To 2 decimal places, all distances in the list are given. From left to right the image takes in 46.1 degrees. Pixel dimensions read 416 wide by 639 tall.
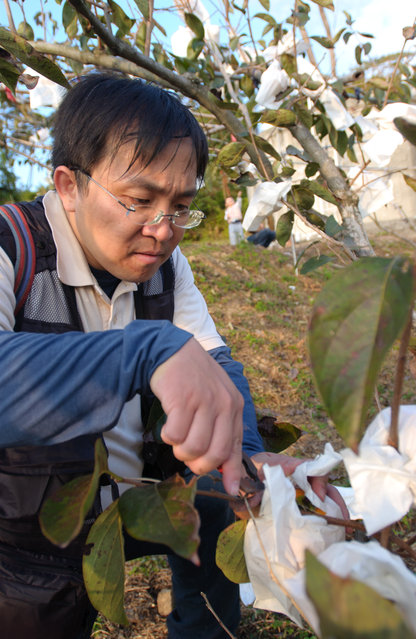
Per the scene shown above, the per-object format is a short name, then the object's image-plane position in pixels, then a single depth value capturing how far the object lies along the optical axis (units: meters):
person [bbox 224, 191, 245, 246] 8.16
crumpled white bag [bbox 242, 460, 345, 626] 0.73
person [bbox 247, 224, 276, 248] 5.12
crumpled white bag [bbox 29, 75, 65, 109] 2.17
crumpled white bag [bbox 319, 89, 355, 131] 1.74
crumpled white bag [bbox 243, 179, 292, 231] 1.28
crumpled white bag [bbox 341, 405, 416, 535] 0.62
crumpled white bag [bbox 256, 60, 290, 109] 1.69
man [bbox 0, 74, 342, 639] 0.74
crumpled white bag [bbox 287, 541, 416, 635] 0.52
